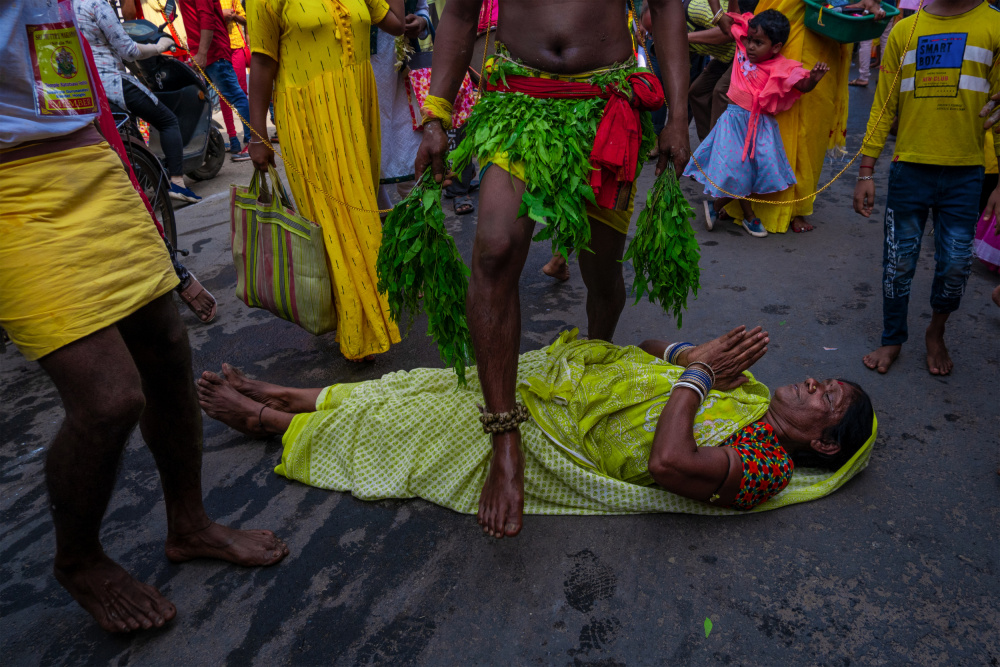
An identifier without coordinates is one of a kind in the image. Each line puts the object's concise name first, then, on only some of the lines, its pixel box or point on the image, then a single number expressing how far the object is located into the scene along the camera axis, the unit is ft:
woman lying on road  7.18
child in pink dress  14.89
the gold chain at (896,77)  9.57
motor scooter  18.50
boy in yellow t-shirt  9.30
